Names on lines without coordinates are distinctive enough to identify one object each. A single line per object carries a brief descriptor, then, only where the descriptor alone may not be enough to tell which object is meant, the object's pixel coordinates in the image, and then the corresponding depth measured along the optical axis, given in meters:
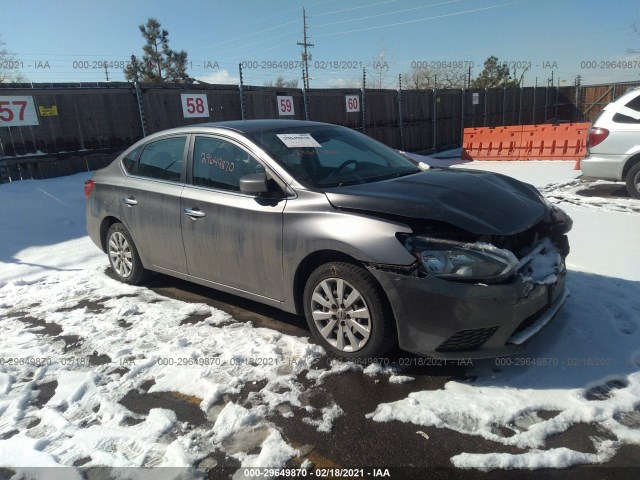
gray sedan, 2.84
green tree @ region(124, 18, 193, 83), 35.84
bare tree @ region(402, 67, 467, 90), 39.94
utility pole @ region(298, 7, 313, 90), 44.32
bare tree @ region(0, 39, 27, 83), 30.38
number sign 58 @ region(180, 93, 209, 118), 11.60
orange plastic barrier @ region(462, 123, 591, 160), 13.47
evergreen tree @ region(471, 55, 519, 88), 40.31
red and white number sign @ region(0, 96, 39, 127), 8.84
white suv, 7.89
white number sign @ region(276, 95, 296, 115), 13.88
